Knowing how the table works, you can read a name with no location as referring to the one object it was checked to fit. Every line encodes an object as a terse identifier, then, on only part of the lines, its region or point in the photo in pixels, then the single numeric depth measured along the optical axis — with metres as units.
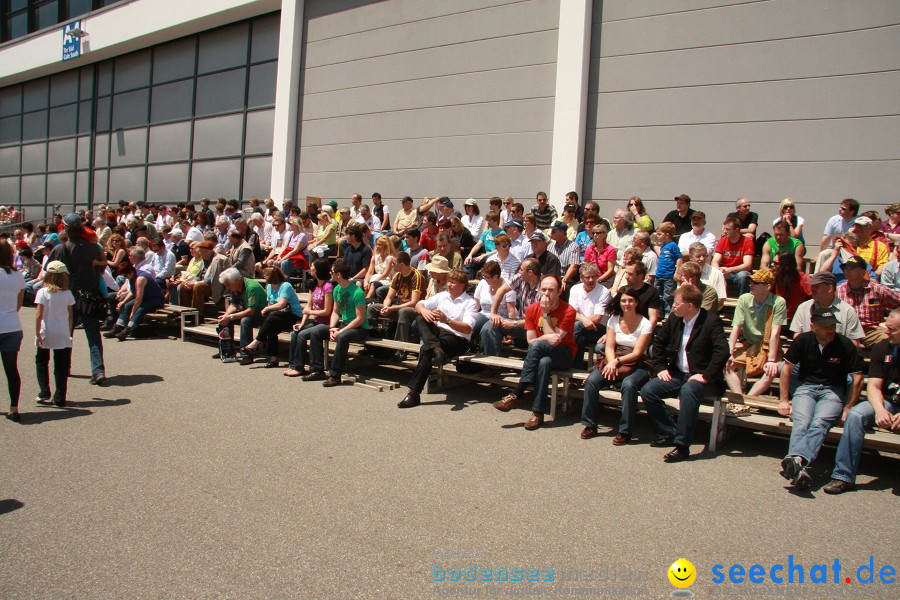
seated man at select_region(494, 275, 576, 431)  6.58
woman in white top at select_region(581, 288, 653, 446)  6.01
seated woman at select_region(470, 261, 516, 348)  7.99
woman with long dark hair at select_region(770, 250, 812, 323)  7.70
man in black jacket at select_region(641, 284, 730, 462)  5.62
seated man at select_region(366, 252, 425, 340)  8.75
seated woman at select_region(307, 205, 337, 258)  13.49
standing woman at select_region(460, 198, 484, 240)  12.97
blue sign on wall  23.19
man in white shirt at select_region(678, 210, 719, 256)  9.48
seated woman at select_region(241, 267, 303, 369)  9.34
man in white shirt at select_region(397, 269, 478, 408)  7.61
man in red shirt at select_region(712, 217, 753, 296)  8.99
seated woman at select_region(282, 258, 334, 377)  8.59
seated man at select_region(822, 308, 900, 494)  4.96
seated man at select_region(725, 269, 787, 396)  7.00
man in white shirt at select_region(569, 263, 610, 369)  7.40
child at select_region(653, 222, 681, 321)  8.84
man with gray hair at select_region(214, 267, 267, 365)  9.45
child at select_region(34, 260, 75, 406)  6.81
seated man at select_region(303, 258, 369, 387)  8.18
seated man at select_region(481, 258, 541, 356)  7.68
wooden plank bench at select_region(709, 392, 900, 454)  5.07
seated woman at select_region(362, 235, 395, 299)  10.15
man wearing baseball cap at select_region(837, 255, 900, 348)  6.91
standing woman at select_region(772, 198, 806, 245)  9.59
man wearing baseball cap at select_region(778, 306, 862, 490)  5.16
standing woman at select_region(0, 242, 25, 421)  6.24
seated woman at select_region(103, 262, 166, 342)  11.21
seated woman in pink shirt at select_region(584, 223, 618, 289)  9.34
